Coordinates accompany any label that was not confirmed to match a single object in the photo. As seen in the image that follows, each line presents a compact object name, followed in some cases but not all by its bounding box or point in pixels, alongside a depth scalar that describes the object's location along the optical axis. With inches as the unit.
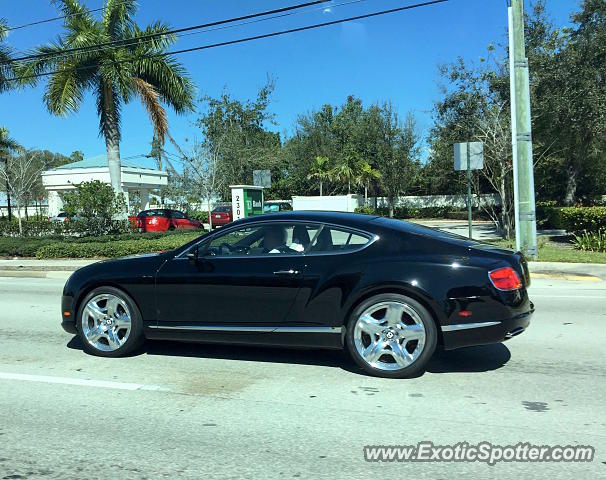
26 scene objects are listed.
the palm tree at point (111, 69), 764.0
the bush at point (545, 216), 951.6
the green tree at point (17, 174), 1203.9
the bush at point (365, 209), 1393.6
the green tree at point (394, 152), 1531.7
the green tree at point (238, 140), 1305.4
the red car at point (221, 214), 1245.1
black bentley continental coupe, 193.6
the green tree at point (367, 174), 1592.0
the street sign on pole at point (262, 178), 816.4
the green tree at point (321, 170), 1672.2
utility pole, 538.6
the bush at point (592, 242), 613.3
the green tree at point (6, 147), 1422.9
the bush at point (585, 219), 663.8
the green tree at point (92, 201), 773.9
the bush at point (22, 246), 733.3
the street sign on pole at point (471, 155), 562.9
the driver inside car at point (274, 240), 219.6
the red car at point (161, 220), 1111.1
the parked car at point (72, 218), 802.8
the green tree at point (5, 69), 797.9
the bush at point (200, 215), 1716.5
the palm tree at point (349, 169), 1611.7
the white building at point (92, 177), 1491.1
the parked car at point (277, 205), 1305.9
